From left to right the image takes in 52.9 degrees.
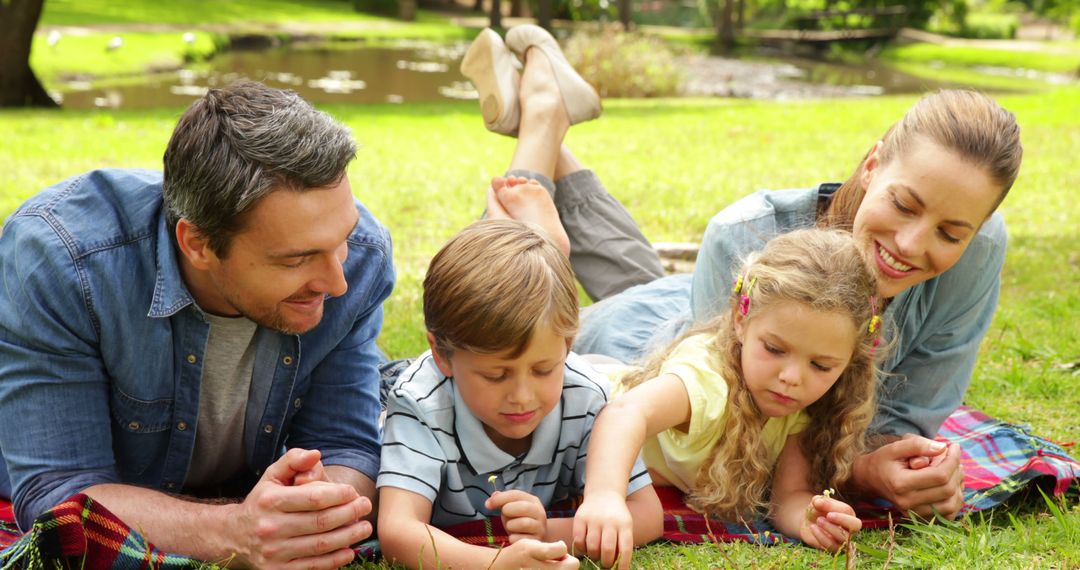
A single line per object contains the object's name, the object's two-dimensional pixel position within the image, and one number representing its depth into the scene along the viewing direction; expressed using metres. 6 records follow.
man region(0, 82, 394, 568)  2.51
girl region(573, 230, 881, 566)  2.94
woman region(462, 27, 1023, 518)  3.09
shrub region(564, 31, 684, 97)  16.47
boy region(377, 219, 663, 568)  2.62
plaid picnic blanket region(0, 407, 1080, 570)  2.40
